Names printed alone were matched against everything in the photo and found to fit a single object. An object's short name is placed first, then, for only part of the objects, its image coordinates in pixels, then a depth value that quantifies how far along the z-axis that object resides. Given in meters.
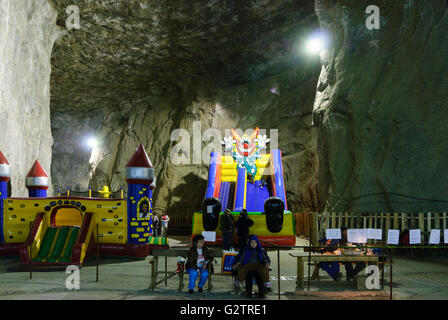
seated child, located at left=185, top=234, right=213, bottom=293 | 6.73
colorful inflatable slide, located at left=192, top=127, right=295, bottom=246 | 12.89
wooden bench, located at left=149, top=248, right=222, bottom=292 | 6.82
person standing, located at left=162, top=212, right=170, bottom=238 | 17.22
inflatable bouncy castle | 11.02
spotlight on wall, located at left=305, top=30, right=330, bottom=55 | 21.66
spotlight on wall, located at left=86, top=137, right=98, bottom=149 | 30.42
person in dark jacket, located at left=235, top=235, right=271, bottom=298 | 6.39
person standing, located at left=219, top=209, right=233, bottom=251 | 10.95
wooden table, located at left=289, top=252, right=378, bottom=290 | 7.08
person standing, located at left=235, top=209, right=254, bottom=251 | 10.49
